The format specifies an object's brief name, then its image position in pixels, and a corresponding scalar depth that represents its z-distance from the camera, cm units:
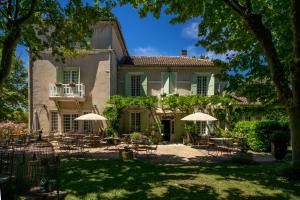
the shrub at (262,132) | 1703
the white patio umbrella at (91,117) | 1826
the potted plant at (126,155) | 1338
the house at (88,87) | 2164
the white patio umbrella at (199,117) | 1749
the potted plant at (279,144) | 1378
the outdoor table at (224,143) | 1611
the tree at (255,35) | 845
